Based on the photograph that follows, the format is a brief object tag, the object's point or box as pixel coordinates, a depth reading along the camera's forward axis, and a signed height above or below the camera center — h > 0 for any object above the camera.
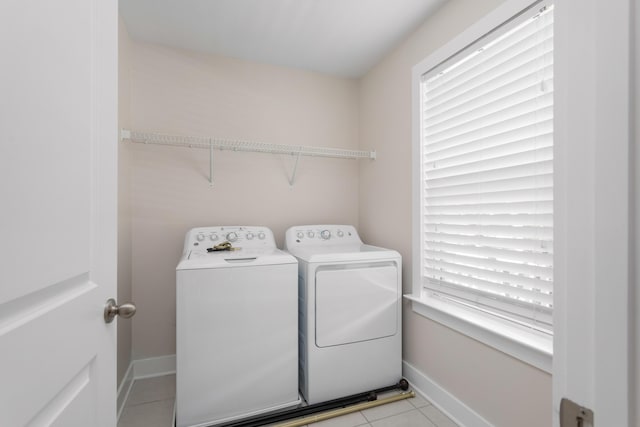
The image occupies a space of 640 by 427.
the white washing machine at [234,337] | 1.58 -0.71
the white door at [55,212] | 0.44 +0.00
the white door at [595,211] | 0.37 +0.00
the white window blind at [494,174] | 1.28 +0.20
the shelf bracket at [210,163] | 2.14 +0.37
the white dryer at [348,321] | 1.82 -0.71
